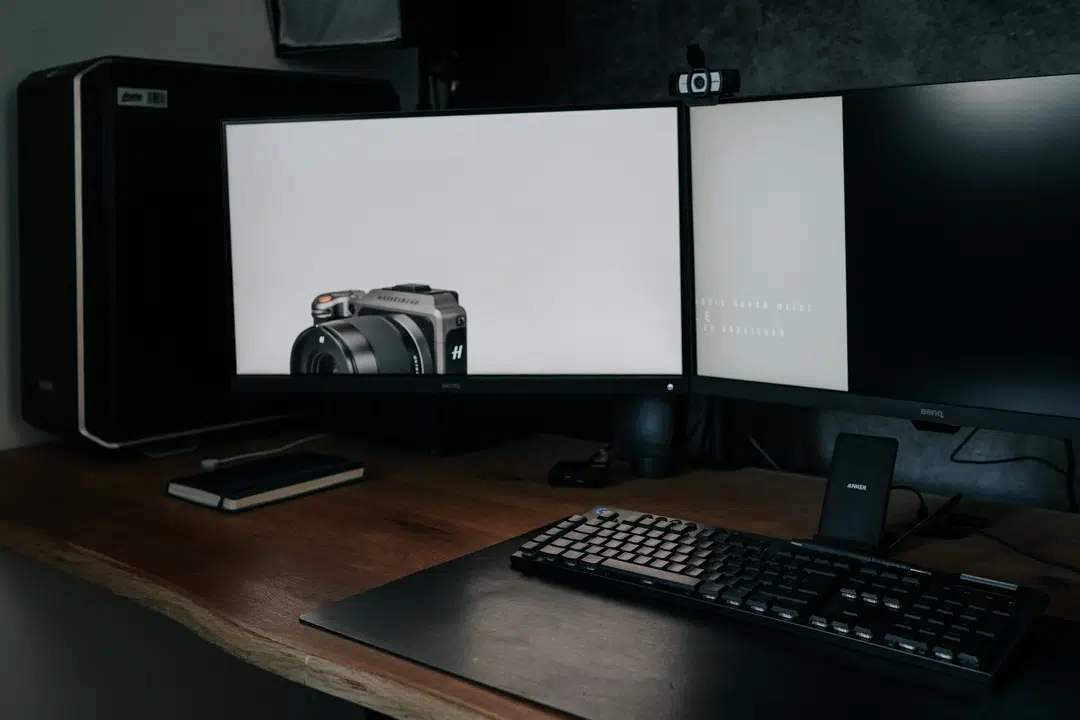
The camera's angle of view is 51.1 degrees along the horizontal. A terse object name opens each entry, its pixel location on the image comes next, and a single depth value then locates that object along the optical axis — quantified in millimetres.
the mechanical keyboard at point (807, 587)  809
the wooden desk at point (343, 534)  871
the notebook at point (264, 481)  1257
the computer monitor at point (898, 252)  996
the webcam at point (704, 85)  1249
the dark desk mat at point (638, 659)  751
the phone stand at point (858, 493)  1061
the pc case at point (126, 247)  1434
